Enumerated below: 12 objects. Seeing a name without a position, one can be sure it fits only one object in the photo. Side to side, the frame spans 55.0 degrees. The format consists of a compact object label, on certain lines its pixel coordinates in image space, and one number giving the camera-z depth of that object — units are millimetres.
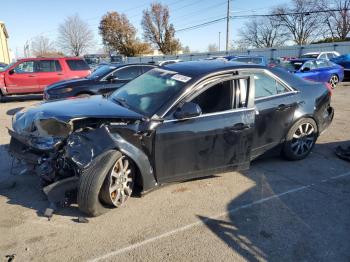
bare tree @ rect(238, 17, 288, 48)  74094
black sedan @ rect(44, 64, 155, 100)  9448
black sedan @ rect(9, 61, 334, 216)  3732
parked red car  13359
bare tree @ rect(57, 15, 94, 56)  64375
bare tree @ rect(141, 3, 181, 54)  62156
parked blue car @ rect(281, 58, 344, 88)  14516
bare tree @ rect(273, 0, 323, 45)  62906
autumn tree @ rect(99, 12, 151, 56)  59812
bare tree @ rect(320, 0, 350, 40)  56406
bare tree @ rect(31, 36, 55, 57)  72862
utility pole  38156
